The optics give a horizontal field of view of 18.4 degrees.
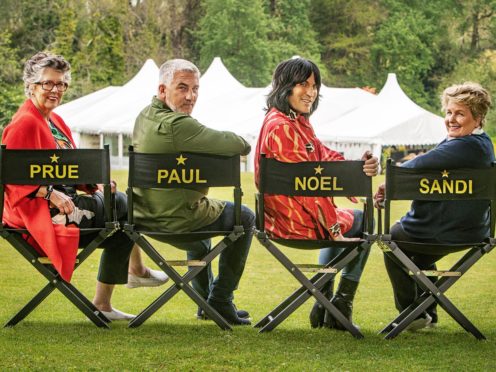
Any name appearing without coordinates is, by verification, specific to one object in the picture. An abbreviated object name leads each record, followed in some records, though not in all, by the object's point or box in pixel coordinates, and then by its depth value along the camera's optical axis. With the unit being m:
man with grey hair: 7.40
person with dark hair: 7.47
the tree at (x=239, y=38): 76.25
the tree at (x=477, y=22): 78.53
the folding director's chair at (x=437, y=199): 7.20
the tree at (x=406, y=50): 78.66
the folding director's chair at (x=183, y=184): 7.23
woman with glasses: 7.38
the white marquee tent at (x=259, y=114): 44.11
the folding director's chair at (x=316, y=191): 7.19
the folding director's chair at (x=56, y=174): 7.25
